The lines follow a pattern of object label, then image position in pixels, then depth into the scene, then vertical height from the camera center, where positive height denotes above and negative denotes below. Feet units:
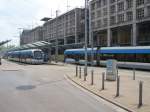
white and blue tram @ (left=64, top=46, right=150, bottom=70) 114.01 -2.17
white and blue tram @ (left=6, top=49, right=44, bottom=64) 178.50 -3.35
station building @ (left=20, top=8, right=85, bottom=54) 301.02 +26.84
